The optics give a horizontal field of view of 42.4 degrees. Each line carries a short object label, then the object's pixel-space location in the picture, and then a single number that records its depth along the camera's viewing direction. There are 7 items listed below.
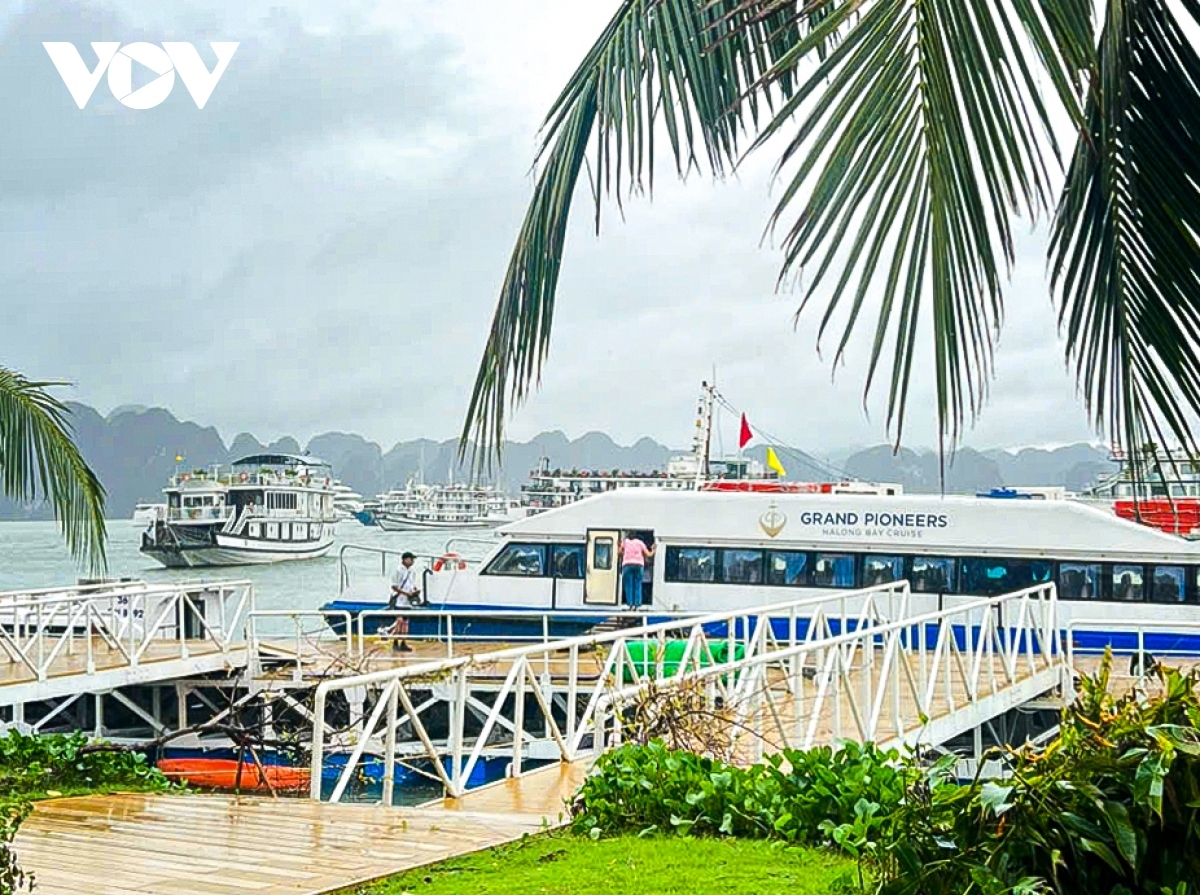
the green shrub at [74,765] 11.20
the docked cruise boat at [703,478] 25.47
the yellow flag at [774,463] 28.19
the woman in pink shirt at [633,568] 22.70
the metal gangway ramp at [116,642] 16.62
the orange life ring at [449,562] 24.06
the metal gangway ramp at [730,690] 9.42
